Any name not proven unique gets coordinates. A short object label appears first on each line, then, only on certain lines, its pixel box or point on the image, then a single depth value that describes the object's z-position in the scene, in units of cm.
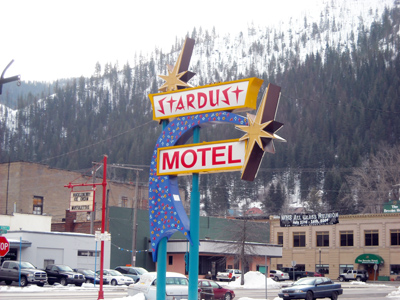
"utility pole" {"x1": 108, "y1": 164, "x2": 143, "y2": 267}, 5231
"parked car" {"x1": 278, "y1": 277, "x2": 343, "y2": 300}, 3158
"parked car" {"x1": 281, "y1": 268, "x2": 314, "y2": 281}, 7038
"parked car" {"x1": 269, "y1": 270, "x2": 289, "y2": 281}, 6812
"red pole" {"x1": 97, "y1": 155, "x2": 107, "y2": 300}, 2763
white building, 4953
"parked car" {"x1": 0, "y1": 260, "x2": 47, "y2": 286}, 4000
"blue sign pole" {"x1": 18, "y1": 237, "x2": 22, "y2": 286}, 3933
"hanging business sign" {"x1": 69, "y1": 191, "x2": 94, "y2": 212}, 3850
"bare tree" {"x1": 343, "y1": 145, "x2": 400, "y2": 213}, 8719
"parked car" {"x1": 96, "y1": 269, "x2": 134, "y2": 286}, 4706
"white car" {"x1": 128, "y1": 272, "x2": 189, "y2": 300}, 2577
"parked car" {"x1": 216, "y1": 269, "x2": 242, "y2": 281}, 5978
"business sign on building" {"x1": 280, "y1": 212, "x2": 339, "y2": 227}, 6244
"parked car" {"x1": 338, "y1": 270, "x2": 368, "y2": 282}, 7269
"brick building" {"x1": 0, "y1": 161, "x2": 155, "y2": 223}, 7325
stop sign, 1927
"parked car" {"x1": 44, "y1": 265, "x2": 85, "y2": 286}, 4353
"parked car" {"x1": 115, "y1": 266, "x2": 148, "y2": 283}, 4962
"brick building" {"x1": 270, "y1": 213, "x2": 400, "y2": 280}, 7581
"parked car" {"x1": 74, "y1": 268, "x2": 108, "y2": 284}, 4675
